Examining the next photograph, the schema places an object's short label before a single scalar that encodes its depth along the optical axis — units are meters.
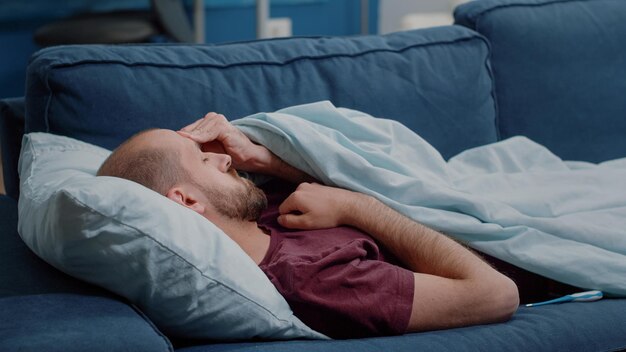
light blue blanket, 1.65
